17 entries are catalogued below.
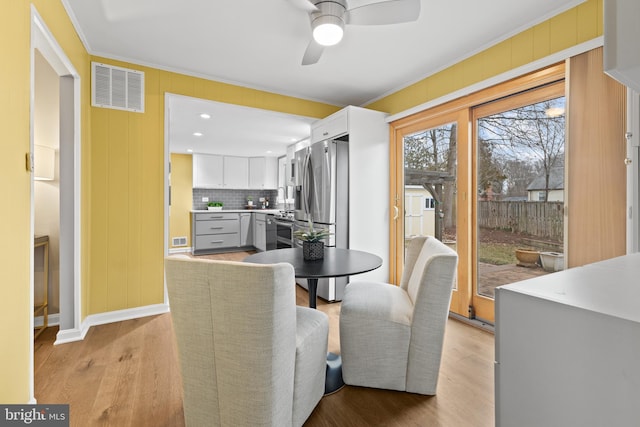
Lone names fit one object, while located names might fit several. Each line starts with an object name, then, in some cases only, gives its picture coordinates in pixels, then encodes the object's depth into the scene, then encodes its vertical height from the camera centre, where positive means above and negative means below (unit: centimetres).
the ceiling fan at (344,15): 179 +122
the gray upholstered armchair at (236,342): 121 -54
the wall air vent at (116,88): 275 +116
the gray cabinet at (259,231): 645 -42
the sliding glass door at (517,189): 229 +20
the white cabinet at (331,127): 343 +103
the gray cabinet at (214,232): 655 -42
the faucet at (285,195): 650 +36
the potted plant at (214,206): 727 +16
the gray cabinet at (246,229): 696 -38
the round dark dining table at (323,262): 175 -33
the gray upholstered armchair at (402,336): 168 -71
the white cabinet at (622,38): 43 +26
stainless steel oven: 446 -32
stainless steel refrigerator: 345 +14
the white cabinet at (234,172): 690 +96
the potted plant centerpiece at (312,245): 211 -23
